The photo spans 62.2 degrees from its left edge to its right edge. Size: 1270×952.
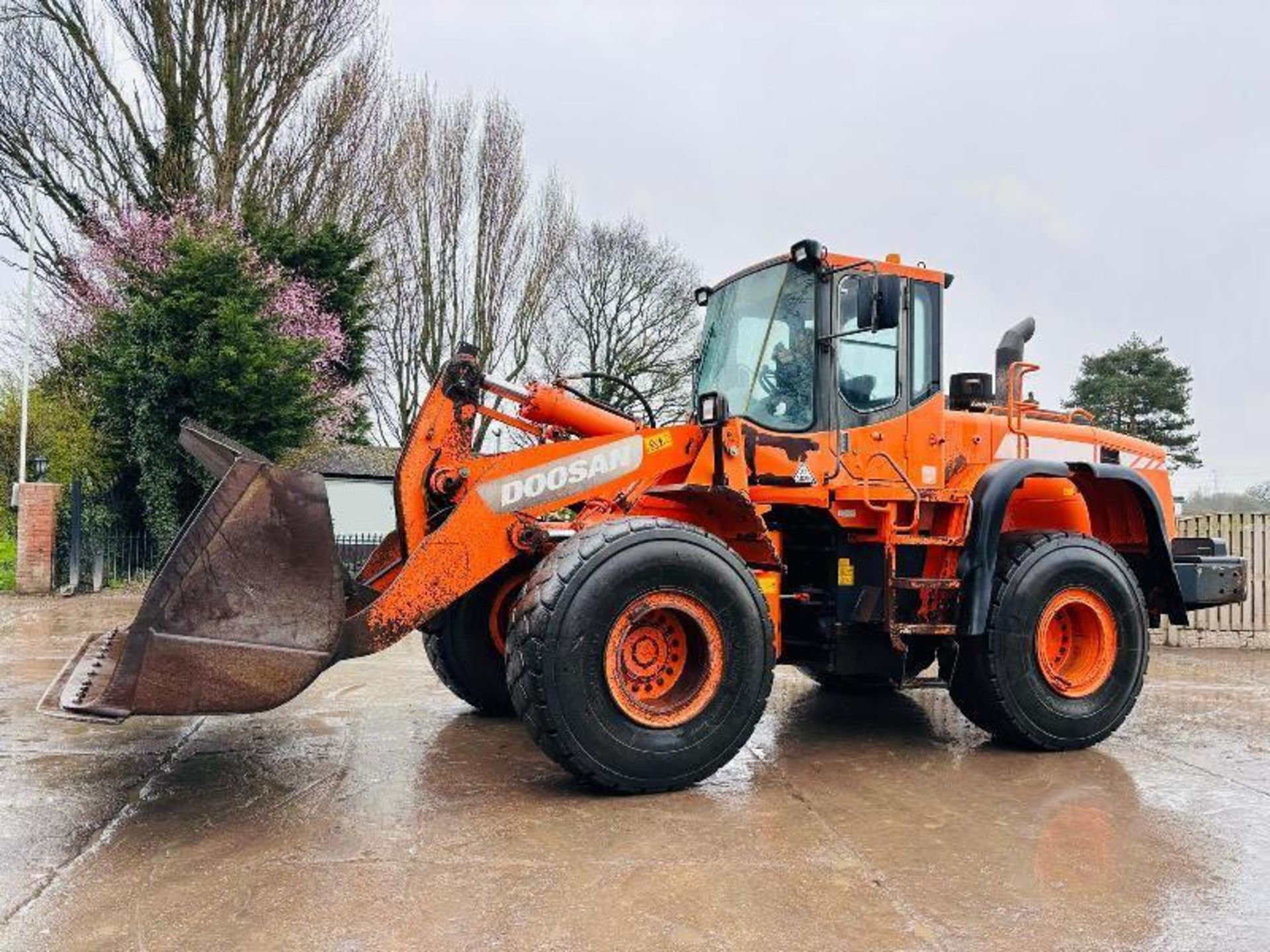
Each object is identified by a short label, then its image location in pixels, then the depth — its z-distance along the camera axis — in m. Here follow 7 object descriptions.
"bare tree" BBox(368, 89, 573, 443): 27.88
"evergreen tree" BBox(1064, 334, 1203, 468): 37.62
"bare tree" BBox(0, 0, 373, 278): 20.22
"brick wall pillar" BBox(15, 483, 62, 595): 15.65
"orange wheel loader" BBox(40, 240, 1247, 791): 4.51
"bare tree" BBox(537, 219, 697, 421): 32.34
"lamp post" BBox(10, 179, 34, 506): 16.36
